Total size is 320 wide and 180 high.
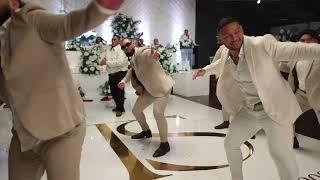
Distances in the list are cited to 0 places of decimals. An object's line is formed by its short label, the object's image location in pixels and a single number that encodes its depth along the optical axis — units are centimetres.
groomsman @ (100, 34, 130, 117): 665
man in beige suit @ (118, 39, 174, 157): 394
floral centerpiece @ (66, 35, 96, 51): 899
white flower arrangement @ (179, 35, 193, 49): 1020
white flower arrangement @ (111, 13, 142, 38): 1106
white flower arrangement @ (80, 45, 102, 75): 835
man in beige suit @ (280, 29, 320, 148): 296
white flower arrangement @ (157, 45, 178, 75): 870
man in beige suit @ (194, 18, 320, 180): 225
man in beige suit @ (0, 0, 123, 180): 129
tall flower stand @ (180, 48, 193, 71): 974
